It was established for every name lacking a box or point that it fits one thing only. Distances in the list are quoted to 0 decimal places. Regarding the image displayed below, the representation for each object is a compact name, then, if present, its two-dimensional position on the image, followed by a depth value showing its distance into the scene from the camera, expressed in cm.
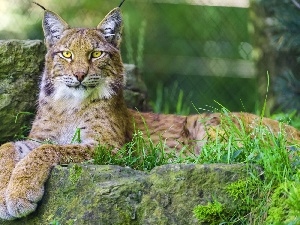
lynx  1218
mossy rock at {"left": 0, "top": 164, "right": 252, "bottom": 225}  1014
